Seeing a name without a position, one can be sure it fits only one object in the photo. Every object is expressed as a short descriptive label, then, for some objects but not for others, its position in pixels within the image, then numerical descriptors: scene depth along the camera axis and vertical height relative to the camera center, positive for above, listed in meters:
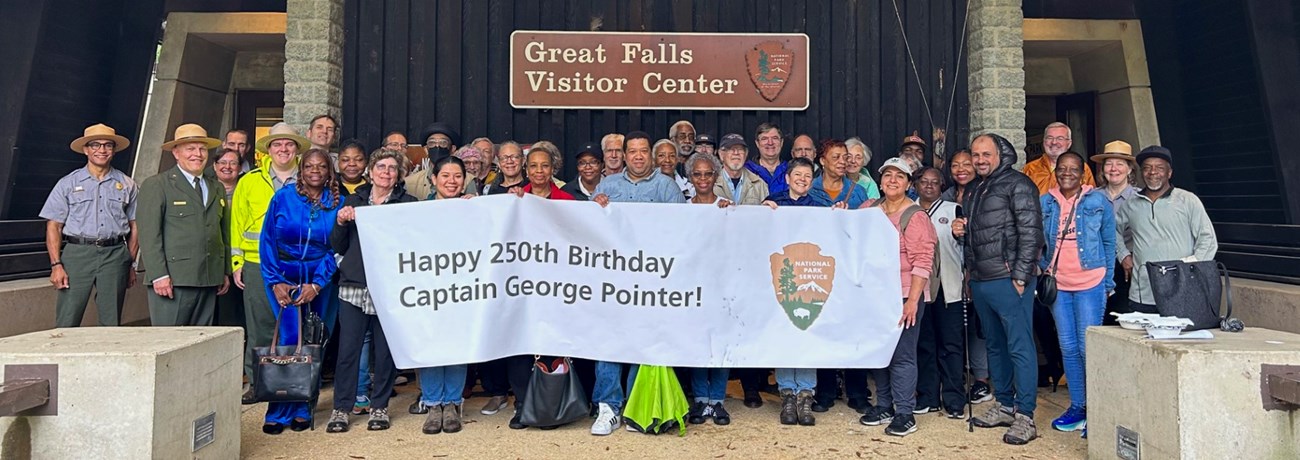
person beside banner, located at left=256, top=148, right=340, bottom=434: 4.50 +0.06
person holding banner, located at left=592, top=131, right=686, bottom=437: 4.66 +0.42
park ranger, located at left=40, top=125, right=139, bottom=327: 5.25 +0.20
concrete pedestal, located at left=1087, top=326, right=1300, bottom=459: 3.40 -0.67
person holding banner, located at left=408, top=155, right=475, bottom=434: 4.62 -0.75
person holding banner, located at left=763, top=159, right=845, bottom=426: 4.79 -0.77
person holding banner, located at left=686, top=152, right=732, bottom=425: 4.75 -0.77
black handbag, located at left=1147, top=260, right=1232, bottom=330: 4.14 -0.21
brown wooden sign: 7.16 +1.68
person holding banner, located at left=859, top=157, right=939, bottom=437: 4.62 -0.17
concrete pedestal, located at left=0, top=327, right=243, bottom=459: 3.25 -0.60
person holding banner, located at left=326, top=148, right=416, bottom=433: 4.52 -0.30
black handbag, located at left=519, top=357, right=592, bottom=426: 4.56 -0.83
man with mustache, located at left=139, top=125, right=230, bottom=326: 4.99 +0.14
